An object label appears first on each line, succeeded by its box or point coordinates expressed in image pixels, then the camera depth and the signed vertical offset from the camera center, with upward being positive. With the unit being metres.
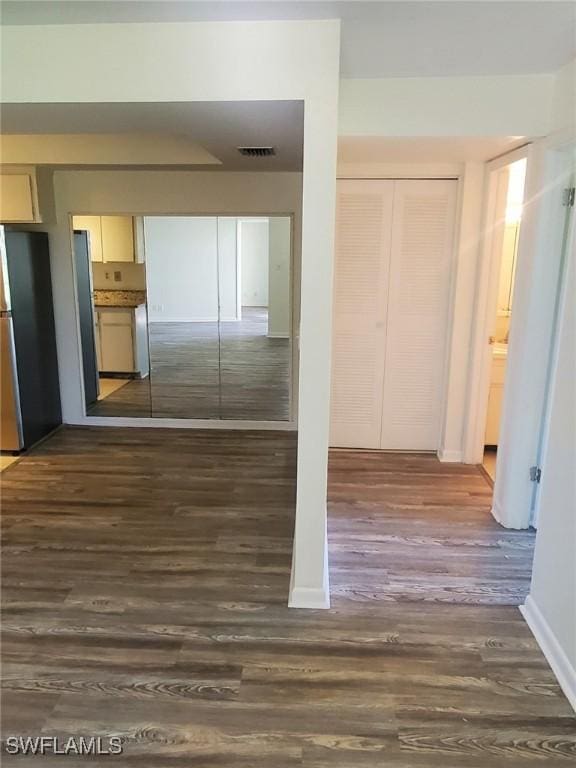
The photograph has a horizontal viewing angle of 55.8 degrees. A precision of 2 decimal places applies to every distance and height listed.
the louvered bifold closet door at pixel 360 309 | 4.15 -0.34
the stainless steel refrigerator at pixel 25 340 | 4.30 -0.64
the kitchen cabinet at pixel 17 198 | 4.42 +0.51
